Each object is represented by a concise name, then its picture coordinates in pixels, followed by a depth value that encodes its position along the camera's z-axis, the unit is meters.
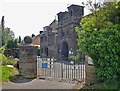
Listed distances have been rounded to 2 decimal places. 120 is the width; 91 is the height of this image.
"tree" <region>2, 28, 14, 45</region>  48.51
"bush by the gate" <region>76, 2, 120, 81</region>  6.30
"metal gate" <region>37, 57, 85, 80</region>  10.83
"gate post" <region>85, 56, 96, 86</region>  7.82
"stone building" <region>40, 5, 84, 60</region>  35.72
